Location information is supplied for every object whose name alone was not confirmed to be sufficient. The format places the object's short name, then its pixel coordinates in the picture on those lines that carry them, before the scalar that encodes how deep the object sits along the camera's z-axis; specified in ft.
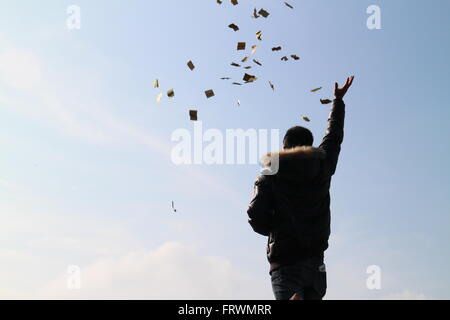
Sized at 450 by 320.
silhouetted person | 18.93
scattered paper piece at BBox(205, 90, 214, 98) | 32.69
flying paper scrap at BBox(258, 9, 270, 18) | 32.86
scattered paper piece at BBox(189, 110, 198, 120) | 31.40
